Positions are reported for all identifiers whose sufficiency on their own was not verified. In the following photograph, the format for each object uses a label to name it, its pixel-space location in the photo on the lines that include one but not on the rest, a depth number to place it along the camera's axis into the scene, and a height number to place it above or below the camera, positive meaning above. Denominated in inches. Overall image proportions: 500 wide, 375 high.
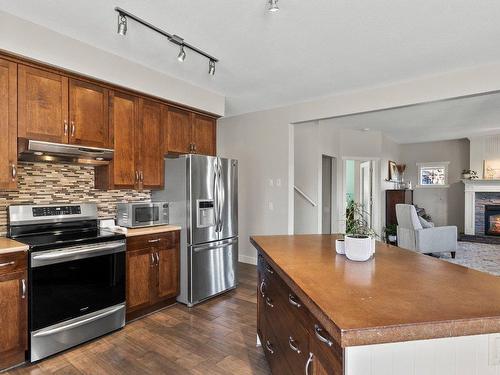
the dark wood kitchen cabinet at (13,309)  80.6 -33.8
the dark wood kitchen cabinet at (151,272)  113.0 -34.6
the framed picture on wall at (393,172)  309.0 +13.7
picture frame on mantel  290.5 +14.3
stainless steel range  86.6 -28.4
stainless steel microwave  122.6 -12.3
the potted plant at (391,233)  273.1 -43.7
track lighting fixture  85.2 +47.5
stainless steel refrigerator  127.7 -14.9
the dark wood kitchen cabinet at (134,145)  116.3 +16.1
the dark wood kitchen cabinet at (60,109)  93.1 +25.2
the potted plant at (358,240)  65.1 -12.1
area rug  197.8 -53.5
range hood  92.4 +10.6
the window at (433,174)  326.6 +11.7
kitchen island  34.9 -16.3
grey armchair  213.0 -36.9
